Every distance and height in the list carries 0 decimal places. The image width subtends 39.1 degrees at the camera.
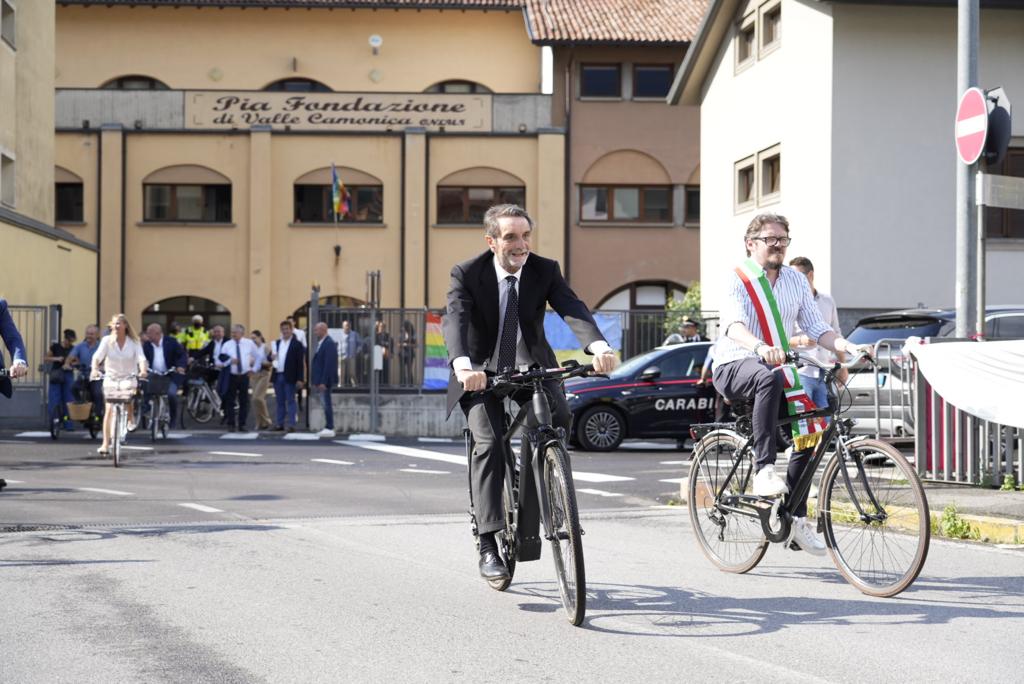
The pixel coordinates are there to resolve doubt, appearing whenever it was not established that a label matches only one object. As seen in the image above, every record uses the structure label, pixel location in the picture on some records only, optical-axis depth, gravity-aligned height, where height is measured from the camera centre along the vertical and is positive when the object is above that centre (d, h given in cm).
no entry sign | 1027 +163
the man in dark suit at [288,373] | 2314 -41
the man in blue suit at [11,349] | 977 -1
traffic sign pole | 1102 +107
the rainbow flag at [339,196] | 3791 +403
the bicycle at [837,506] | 664 -77
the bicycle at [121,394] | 1669 -54
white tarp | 1013 -19
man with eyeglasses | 725 +8
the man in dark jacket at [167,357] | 2095 -14
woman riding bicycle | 1683 -12
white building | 2456 +340
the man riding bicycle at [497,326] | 675 +11
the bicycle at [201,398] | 2539 -90
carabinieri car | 1980 -81
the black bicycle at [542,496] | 614 -66
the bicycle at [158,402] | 1927 -78
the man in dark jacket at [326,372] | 2312 -39
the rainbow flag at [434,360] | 2383 -19
